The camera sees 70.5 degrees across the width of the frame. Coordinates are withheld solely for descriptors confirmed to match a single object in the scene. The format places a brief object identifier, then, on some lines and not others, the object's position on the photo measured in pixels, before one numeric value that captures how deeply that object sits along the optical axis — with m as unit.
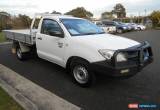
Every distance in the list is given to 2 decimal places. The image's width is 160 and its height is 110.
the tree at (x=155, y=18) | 23.38
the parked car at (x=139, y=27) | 18.66
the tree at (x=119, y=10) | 49.64
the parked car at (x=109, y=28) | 12.77
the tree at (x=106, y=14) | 46.66
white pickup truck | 2.58
